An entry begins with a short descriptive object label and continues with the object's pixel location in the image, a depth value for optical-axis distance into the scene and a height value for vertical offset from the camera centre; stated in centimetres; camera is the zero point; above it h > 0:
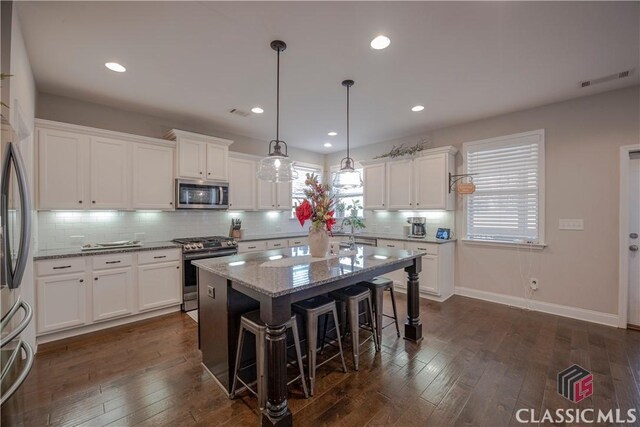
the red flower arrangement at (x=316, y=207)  263 +5
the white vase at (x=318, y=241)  271 -29
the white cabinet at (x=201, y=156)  402 +87
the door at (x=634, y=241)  321 -36
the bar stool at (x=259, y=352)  187 -99
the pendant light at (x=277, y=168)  264 +44
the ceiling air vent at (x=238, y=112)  391 +145
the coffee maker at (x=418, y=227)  477 -27
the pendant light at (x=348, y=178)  314 +39
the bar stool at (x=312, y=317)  214 -83
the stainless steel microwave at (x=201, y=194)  403 +27
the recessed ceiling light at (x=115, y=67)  268 +144
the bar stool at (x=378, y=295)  278 -86
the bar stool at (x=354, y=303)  242 -84
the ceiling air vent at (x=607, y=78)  287 +143
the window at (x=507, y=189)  386 +33
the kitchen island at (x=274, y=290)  174 -56
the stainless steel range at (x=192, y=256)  380 -61
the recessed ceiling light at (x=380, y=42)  231 +145
